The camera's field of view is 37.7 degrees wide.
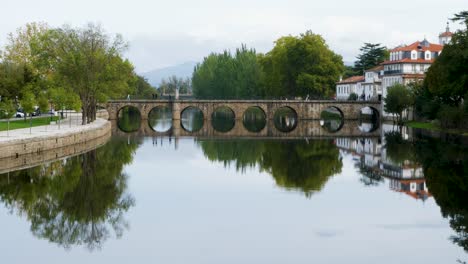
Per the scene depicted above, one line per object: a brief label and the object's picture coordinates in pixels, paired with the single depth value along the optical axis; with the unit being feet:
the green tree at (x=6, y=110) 185.26
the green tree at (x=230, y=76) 420.77
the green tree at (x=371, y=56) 435.53
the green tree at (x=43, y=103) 220.64
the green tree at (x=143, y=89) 497.87
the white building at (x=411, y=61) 335.67
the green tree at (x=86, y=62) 229.45
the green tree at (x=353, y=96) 384.76
